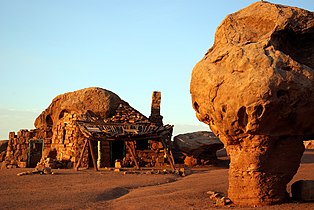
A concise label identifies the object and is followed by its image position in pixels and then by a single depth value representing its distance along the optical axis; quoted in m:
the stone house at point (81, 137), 20.33
